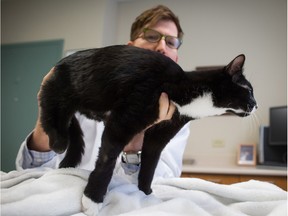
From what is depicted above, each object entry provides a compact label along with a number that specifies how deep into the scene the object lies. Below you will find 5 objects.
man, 0.47
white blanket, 0.37
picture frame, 1.52
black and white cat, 0.39
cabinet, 1.19
